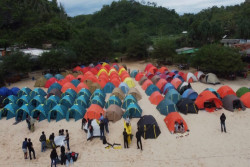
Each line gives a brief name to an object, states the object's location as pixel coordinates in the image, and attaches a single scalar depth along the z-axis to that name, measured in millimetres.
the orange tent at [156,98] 15703
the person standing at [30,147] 9866
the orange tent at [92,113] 13211
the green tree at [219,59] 19812
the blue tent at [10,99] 16611
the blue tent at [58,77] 23191
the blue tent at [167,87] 17328
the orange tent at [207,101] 14016
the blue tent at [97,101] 14991
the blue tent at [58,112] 13883
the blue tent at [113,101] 14883
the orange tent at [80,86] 18438
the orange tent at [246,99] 14266
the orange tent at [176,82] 18481
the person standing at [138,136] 10086
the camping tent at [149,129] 11180
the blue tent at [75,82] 20373
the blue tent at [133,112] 13453
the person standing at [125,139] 10164
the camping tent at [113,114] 13289
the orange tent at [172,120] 11672
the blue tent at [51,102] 15422
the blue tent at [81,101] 15188
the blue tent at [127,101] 14750
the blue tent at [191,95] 15242
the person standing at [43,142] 10398
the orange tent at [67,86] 18458
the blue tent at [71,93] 16766
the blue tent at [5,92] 18344
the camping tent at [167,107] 13641
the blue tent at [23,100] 16219
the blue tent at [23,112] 14259
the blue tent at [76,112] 13750
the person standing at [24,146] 9864
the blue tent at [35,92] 17766
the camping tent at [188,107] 13789
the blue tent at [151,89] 17828
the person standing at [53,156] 9109
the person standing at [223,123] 11261
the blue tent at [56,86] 19256
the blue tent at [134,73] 24655
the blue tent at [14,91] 18739
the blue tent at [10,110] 14812
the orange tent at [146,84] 19145
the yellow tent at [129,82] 19533
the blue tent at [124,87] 18297
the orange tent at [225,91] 15321
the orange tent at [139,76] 22766
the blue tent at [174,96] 15258
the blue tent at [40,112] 14133
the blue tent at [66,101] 15409
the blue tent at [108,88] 18938
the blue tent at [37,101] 15939
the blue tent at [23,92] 18239
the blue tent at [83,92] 16766
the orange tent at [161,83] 18391
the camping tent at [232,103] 13852
